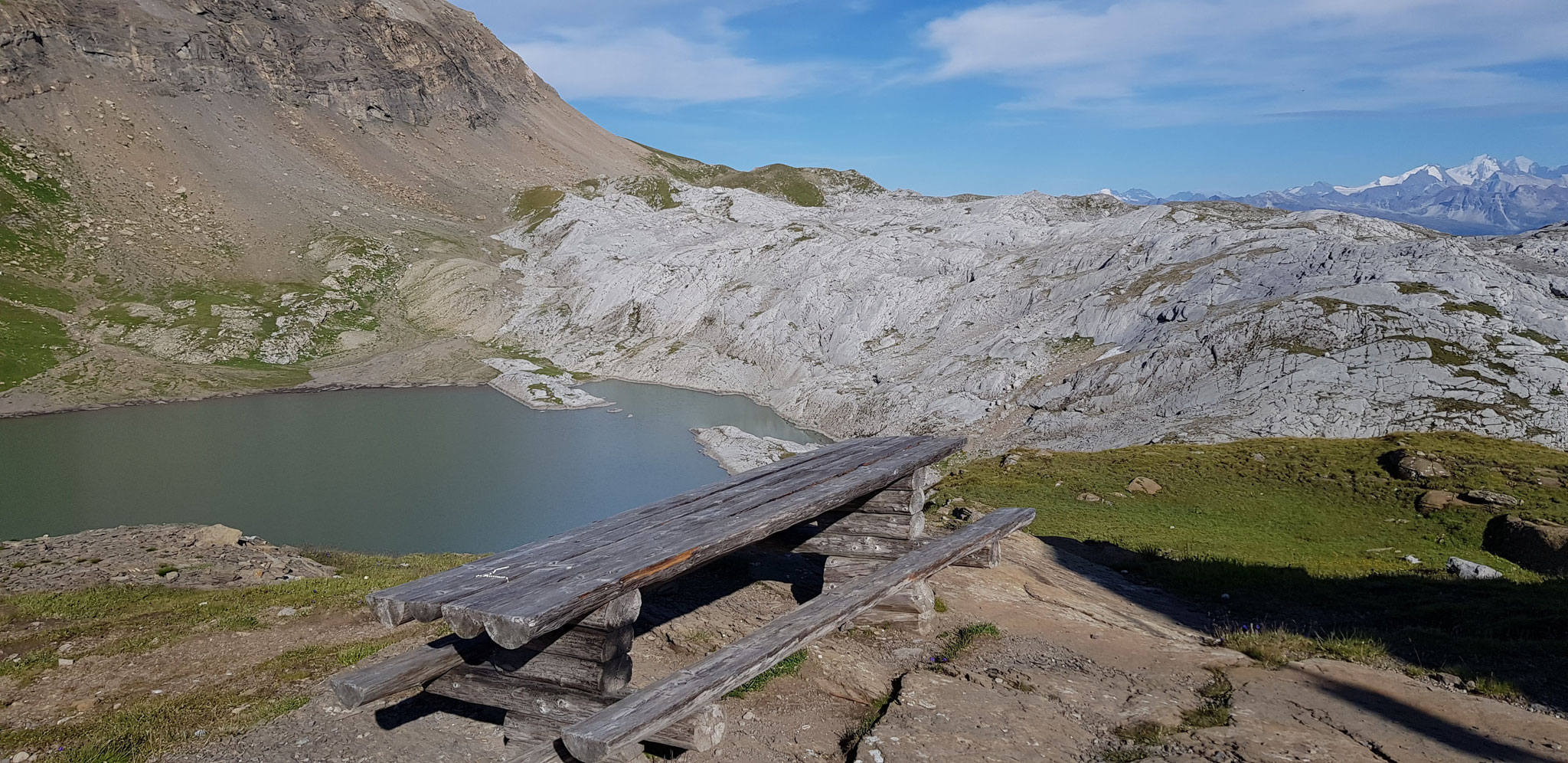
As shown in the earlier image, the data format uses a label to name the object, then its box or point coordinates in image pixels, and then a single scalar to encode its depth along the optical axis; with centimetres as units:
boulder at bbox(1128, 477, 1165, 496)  2808
